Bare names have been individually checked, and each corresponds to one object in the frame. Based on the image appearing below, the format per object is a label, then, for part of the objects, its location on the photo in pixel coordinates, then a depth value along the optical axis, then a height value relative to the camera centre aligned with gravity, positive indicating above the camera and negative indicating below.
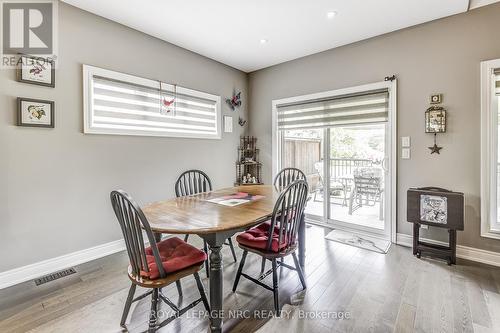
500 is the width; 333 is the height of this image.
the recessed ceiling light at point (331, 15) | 2.63 +1.64
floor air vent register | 2.22 -1.07
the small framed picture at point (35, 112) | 2.20 +0.49
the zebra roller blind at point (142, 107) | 2.67 +0.74
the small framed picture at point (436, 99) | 2.75 +0.75
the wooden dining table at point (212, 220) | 1.50 -0.38
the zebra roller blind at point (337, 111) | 3.18 +0.79
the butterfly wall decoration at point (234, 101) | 4.25 +1.12
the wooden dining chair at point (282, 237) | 1.78 -0.59
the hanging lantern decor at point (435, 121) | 2.71 +0.49
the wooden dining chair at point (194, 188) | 2.63 -0.28
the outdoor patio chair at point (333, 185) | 3.74 -0.33
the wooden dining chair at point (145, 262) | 1.37 -0.62
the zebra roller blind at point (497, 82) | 2.48 +0.85
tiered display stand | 4.45 +0.03
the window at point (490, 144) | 2.49 +0.21
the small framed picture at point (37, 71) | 2.21 +0.88
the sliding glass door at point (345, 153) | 3.21 +0.17
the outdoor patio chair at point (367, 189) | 3.35 -0.35
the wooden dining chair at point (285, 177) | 3.11 -0.18
